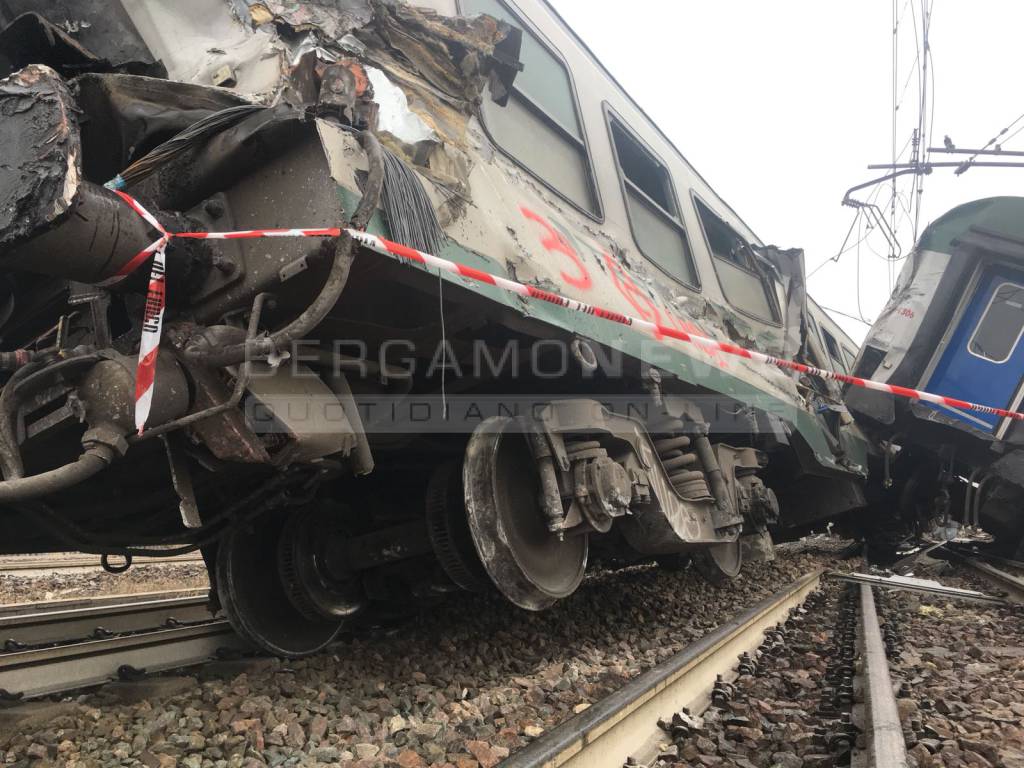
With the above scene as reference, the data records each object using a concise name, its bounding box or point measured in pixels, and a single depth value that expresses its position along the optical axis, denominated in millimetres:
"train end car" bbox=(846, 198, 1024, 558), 6594
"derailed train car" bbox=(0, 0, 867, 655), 1924
